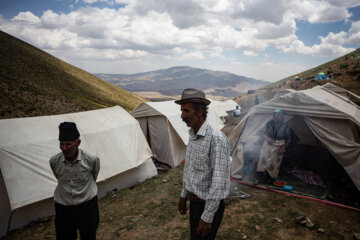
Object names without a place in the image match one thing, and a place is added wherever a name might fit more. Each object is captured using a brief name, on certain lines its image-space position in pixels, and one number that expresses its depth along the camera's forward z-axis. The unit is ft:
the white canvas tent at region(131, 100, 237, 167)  28.50
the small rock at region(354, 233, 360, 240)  11.89
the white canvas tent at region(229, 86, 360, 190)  15.49
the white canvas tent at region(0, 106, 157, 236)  14.94
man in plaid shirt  6.07
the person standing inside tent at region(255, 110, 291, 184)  19.15
